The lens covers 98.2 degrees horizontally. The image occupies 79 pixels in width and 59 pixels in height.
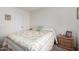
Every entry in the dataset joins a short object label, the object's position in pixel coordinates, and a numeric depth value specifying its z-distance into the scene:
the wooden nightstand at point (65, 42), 1.66
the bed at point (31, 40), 1.58
